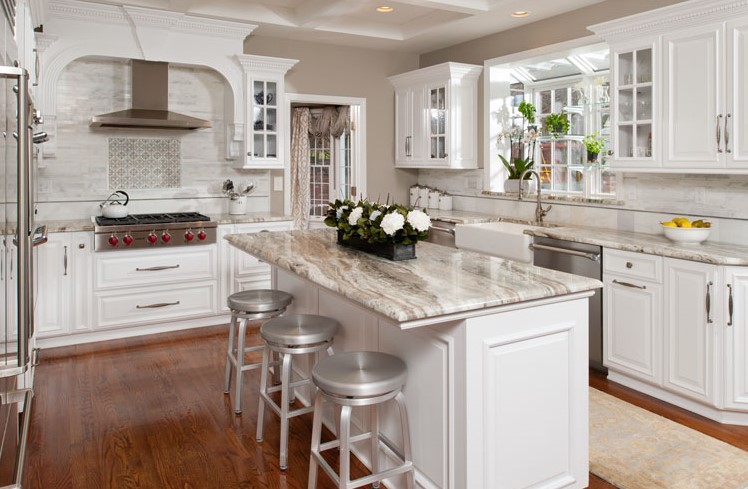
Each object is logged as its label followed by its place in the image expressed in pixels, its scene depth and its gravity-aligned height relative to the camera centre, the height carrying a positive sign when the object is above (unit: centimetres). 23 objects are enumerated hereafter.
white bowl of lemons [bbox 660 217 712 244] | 365 -7
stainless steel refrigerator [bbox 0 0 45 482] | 160 -11
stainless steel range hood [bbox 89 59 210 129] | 514 +102
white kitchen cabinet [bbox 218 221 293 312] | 531 -41
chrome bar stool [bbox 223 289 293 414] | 341 -49
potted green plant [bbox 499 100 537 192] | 551 +67
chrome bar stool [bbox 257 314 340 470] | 281 -56
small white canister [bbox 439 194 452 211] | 638 +17
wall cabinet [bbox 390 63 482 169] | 582 +102
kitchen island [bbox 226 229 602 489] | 215 -54
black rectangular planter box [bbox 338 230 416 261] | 297 -15
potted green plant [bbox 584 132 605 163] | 502 +60
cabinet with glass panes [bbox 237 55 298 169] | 554 +100
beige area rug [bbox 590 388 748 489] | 268 -111
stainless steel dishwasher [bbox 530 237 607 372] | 393 -31
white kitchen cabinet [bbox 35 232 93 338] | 460 -47
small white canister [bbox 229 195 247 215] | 564 +14
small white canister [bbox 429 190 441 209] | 645 +22
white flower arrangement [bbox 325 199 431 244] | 285 -2
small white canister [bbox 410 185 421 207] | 670 +28
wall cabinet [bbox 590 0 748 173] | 346 +79
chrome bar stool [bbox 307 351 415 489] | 224 -64
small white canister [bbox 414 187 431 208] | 655 +25
